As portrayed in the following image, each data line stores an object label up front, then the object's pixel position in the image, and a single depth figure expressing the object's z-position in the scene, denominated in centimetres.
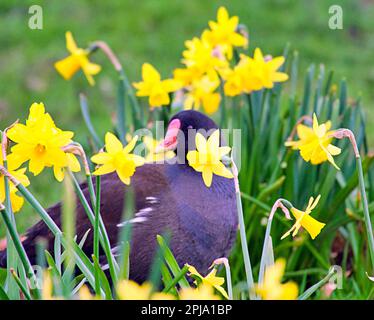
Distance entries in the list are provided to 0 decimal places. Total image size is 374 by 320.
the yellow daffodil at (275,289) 292
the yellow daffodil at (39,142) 362
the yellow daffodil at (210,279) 377
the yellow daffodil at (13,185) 381
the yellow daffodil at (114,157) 370
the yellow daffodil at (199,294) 291
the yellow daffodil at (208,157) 372
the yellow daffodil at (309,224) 383
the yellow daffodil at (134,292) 274
